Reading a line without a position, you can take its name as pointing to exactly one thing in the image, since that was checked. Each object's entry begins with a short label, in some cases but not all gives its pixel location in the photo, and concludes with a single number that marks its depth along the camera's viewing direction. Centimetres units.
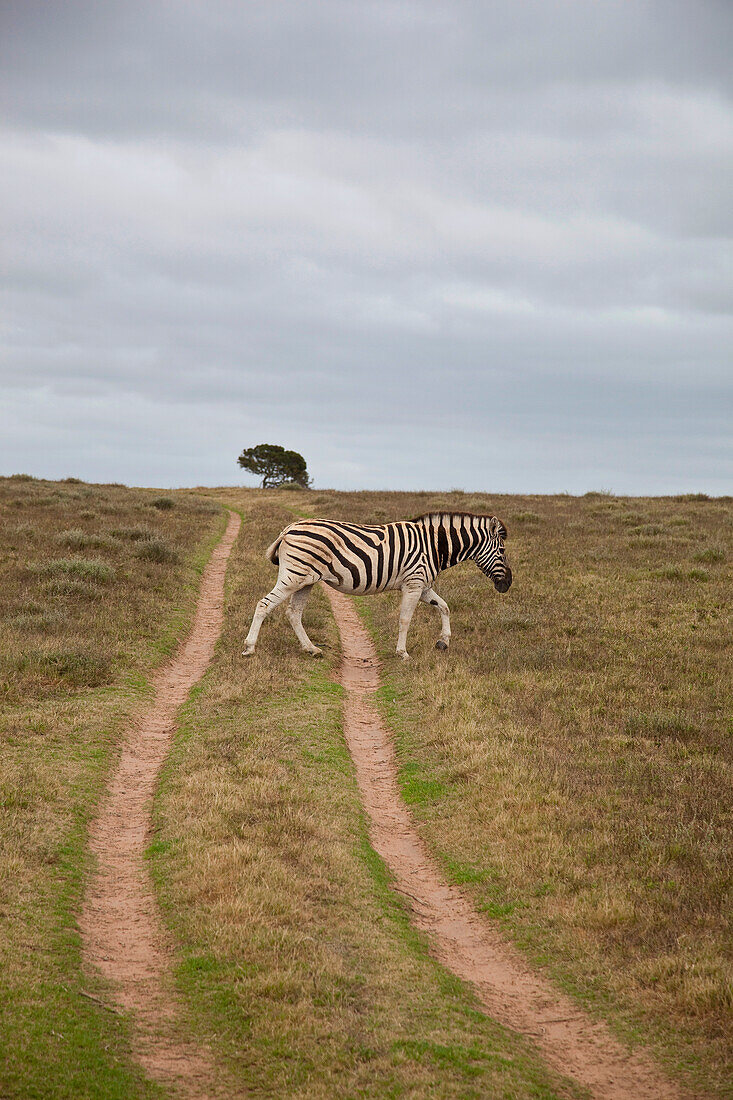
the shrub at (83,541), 2847
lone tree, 8412
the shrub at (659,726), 1398
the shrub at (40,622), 1841
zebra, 1862
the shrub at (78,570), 2341
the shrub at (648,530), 3484
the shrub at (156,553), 2796
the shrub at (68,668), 1591
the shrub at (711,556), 2833
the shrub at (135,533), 3166
